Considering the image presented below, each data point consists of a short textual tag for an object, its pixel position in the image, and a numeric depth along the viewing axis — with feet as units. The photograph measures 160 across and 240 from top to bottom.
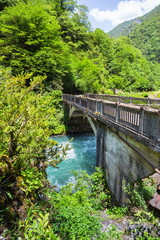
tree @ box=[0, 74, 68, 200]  8.10
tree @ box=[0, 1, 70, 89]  52.34
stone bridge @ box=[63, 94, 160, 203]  11.19
